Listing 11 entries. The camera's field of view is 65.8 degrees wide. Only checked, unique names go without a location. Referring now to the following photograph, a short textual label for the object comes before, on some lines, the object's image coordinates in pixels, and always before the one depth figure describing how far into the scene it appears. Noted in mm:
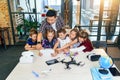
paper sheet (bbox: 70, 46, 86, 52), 1353
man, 1452
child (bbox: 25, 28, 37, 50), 1737
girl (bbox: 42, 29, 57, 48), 1476
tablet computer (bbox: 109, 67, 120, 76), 960
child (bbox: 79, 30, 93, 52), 1387
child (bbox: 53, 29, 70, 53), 1501
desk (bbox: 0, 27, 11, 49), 2516
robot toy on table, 1085
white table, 939
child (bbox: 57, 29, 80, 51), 1490
